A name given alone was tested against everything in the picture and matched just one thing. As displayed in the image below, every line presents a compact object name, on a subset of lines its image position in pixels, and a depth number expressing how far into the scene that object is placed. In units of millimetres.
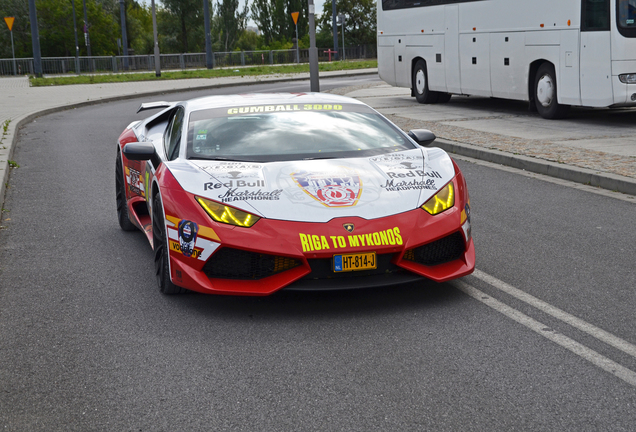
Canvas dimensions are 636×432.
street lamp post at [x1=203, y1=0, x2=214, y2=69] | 50219
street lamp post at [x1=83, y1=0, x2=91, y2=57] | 68525
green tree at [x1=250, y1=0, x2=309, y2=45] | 82188
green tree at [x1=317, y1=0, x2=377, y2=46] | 86000
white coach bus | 13797
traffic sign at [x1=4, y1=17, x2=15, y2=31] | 36169
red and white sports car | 4574
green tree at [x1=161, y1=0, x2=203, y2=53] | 81000
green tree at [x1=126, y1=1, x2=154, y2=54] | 84906
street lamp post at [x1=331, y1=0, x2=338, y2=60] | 63131
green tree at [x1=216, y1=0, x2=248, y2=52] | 81562
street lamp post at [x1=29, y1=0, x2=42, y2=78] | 34719
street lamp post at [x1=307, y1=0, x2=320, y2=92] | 22312
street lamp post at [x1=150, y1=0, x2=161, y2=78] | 38719
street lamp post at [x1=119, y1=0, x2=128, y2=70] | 59675
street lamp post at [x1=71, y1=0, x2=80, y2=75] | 52656
